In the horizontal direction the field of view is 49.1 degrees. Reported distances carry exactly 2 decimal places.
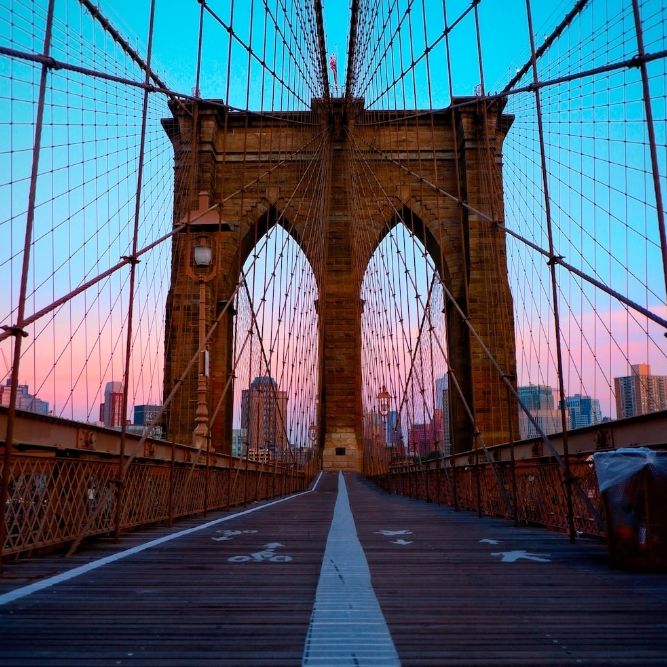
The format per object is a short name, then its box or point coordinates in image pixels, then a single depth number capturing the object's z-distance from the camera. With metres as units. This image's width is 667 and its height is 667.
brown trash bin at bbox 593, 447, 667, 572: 2.99
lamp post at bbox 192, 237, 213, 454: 9.81
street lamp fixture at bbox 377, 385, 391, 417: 22.93
